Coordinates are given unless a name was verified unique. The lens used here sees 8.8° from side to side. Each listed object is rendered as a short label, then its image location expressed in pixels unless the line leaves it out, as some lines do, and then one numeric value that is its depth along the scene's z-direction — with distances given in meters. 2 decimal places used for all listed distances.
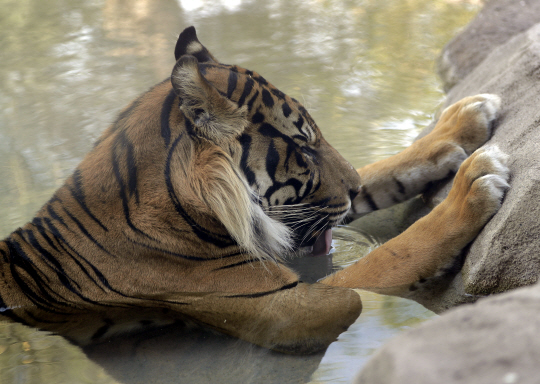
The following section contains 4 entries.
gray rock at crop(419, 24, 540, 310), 5.61
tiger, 5.68
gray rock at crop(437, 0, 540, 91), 6.96
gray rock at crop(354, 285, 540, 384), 3.93
